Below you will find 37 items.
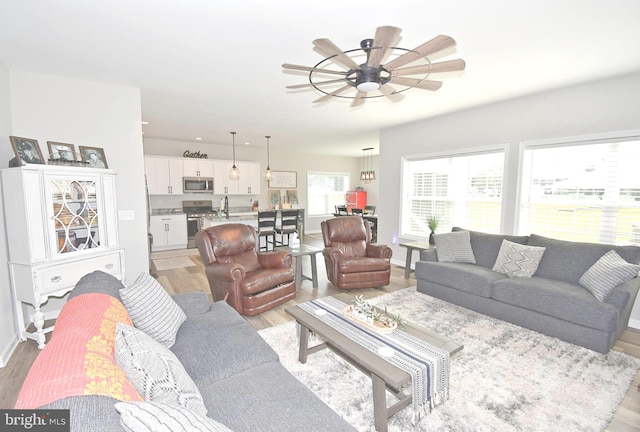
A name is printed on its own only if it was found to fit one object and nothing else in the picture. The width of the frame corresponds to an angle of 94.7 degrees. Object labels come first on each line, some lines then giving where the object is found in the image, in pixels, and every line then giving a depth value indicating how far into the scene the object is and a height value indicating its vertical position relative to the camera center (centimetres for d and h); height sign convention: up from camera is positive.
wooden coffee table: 164 -102
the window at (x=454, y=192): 439 -5
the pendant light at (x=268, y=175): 737 +34
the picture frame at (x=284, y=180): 874 +26
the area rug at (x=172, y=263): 545 -144
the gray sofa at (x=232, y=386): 82 -99
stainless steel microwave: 712 +9
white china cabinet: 257 -38
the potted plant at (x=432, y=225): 474 -59
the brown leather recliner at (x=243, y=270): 326 -98
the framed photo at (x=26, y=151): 262 +35
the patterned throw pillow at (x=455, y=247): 394 -79
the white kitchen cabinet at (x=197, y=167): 708 +51
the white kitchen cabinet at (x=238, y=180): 752 +24
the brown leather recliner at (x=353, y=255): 413 -99
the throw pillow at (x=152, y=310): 180 -78
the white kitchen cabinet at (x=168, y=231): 664 -98
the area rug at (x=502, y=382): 184 -144
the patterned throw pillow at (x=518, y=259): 336 -82
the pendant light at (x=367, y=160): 882 +98
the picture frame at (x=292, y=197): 902 -26
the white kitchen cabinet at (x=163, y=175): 662 +32
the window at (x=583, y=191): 321 -2
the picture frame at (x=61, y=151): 304 +39
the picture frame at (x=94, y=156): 324 +36
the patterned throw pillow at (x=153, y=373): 113 -74
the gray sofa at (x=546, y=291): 260 -105
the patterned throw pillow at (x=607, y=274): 265 -78
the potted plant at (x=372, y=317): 210 -96
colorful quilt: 85 -59
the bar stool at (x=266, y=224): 635 -77
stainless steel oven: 713 -63
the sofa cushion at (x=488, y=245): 375 -74
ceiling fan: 174 +86
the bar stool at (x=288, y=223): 662 -80
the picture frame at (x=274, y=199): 871 -31
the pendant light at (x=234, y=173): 675 +35
